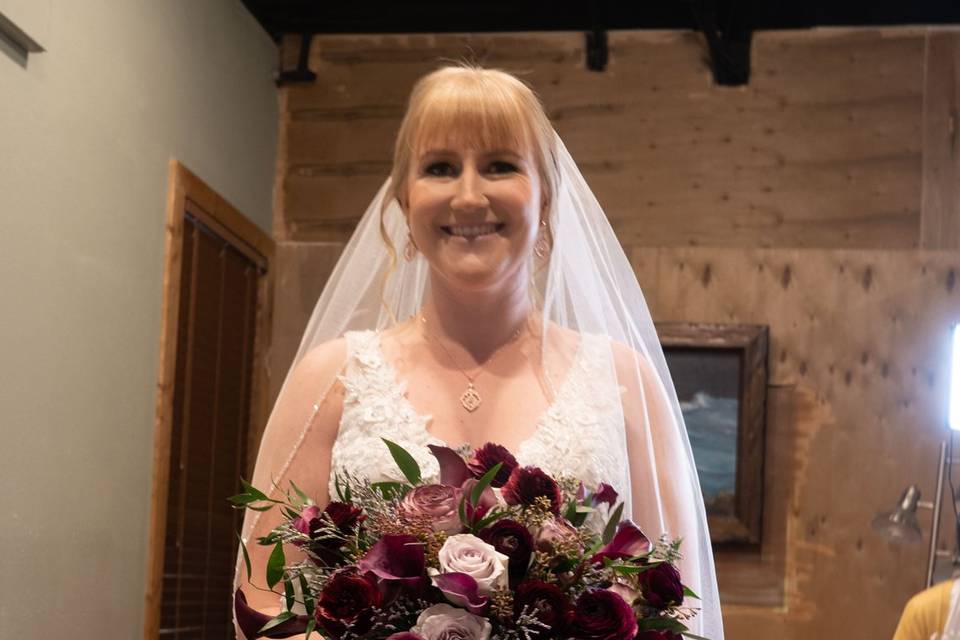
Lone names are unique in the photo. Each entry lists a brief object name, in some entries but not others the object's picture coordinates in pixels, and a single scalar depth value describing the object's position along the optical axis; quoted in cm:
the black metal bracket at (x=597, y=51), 520
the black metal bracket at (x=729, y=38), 504
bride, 208
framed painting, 500
